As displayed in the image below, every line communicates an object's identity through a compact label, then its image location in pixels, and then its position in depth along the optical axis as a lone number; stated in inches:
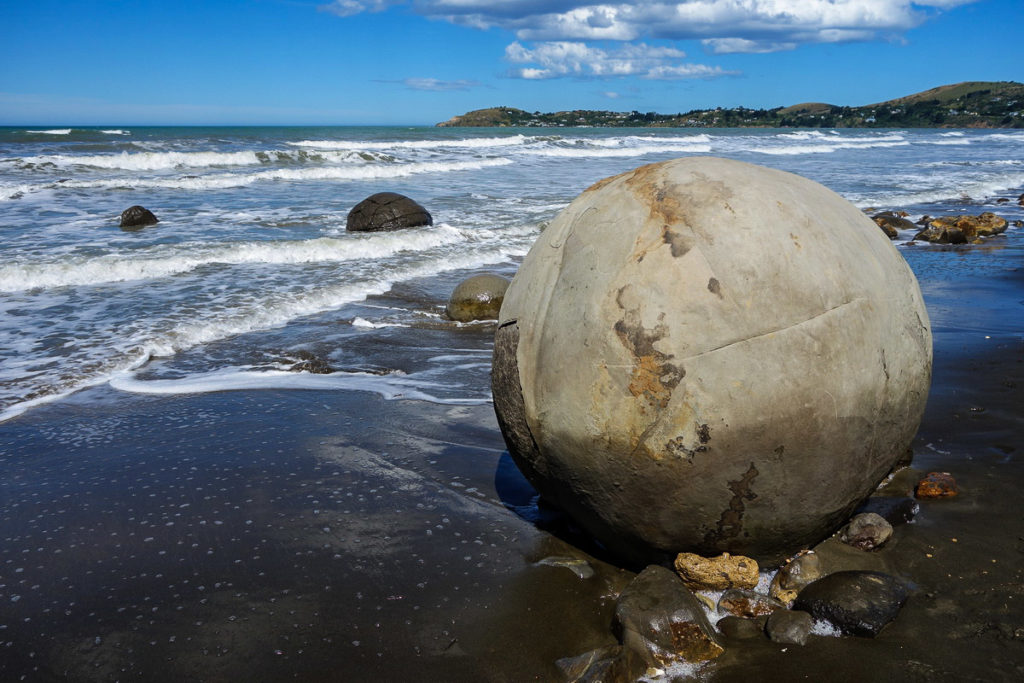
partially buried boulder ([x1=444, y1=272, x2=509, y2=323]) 372.8
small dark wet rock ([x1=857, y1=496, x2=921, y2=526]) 161.3
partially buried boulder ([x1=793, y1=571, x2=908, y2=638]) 126.8
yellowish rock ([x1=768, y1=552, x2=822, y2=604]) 136.7
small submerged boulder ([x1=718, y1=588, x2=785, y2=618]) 132.6
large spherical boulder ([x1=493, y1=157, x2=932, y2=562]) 123.6
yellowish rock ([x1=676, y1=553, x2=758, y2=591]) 136.8
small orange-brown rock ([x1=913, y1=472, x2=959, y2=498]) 171.8
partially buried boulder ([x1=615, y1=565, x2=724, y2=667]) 121.6
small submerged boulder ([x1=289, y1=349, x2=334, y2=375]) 297.1
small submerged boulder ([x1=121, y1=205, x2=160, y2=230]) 664.0
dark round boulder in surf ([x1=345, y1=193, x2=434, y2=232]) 639.1
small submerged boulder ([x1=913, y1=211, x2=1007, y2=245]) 575.5
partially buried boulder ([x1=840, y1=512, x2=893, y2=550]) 149.2
